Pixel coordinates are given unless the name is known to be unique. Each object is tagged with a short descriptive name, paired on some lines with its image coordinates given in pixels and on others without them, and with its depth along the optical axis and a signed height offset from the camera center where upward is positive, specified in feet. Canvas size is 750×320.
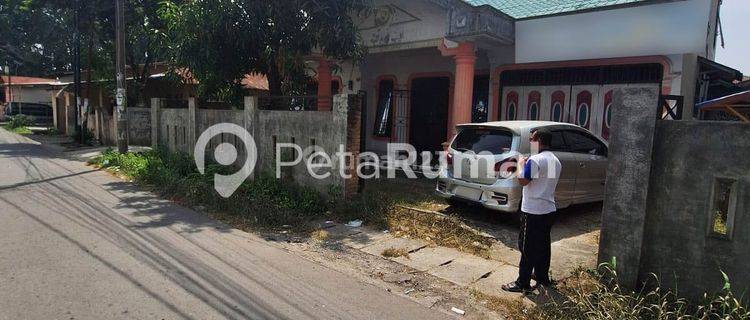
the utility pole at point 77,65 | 52.25 +5.96
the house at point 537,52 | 26.03 +4.95
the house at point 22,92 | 110.50 +5.39
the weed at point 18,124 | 87.25 -2.35
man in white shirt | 14.35 -2.46
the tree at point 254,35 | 29.25 +5.60
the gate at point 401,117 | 43.32 +0.74
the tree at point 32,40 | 83.96 +15.81
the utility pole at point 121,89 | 41.57 +2.42
